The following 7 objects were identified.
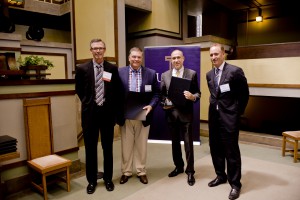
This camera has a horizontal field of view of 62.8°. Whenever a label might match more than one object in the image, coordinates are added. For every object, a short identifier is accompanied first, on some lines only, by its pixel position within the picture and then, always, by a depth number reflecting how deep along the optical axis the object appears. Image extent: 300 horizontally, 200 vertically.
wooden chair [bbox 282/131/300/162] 3.45
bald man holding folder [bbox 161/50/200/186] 2.76
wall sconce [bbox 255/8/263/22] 7.65
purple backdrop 4.17
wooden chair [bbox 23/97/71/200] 2.52
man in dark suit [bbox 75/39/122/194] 2.52
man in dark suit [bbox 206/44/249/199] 2.42
